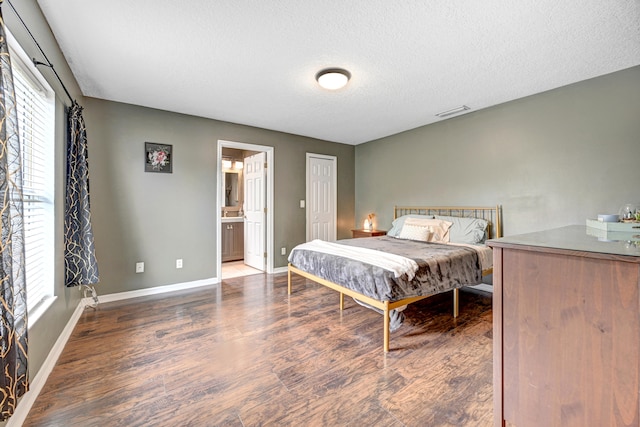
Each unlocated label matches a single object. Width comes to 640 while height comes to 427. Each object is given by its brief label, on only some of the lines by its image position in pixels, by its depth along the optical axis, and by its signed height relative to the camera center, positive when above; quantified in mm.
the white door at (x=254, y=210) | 4719 +38
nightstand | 4852 -385
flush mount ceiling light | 2535 +1285
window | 1672 +305
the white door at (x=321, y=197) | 5082 +293
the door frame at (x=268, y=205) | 4031 +120
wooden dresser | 924 -466
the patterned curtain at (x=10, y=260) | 1046 -201
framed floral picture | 3514 +731
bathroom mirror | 5930 +519
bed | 2279 -473
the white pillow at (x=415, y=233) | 3703 -294
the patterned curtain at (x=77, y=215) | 2434 -25
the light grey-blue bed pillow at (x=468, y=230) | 3426 -239
